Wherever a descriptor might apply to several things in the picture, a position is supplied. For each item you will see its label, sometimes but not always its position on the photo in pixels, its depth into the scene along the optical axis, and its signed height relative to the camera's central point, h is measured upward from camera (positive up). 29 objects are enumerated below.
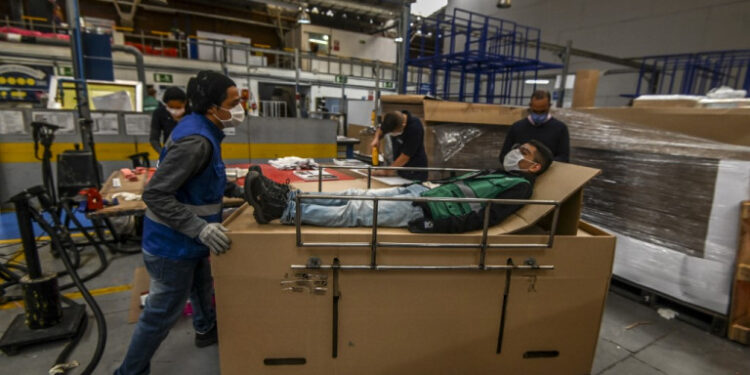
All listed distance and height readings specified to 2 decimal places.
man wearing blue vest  1.69 -0.48
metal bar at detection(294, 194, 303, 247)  1.61 -0.48
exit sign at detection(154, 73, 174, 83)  12.55 +1.23
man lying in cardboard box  1.83 -0.47
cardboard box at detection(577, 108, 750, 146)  3.36 +0.16
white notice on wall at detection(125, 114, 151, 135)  5.86 -0.21
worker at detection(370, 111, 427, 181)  3.68 -0.15
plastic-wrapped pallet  2.78 -0.62
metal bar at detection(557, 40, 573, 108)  6.63 +1.08
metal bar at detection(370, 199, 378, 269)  1.65 -0.58
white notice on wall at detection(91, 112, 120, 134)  5.68 -0.22
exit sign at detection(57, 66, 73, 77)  10.62 +1.12
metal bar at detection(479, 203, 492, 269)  1.71 -0.55
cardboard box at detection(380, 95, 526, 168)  4.56 -0.03
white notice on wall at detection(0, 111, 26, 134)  5.07 -0.24
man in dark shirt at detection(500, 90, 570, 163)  3.47 +0.00
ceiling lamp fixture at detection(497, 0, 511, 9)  9.30 +3.24
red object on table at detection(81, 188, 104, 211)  2.74 -0.72
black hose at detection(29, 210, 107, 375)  2.41 -1.34
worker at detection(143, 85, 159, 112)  6.73 +0.16
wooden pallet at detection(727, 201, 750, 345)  2.67 -1.19
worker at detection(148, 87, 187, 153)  4.50 -0.16
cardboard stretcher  1.75 -0.93
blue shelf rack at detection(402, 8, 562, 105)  5.52 +1.07
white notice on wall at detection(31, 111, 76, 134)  5.18 -0.17
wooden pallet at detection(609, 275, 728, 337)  2.86 -1.56
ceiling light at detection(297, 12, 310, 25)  12.77 +3.68
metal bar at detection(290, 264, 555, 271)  1.73 -0.72
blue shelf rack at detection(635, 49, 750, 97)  7.45 +1.48
